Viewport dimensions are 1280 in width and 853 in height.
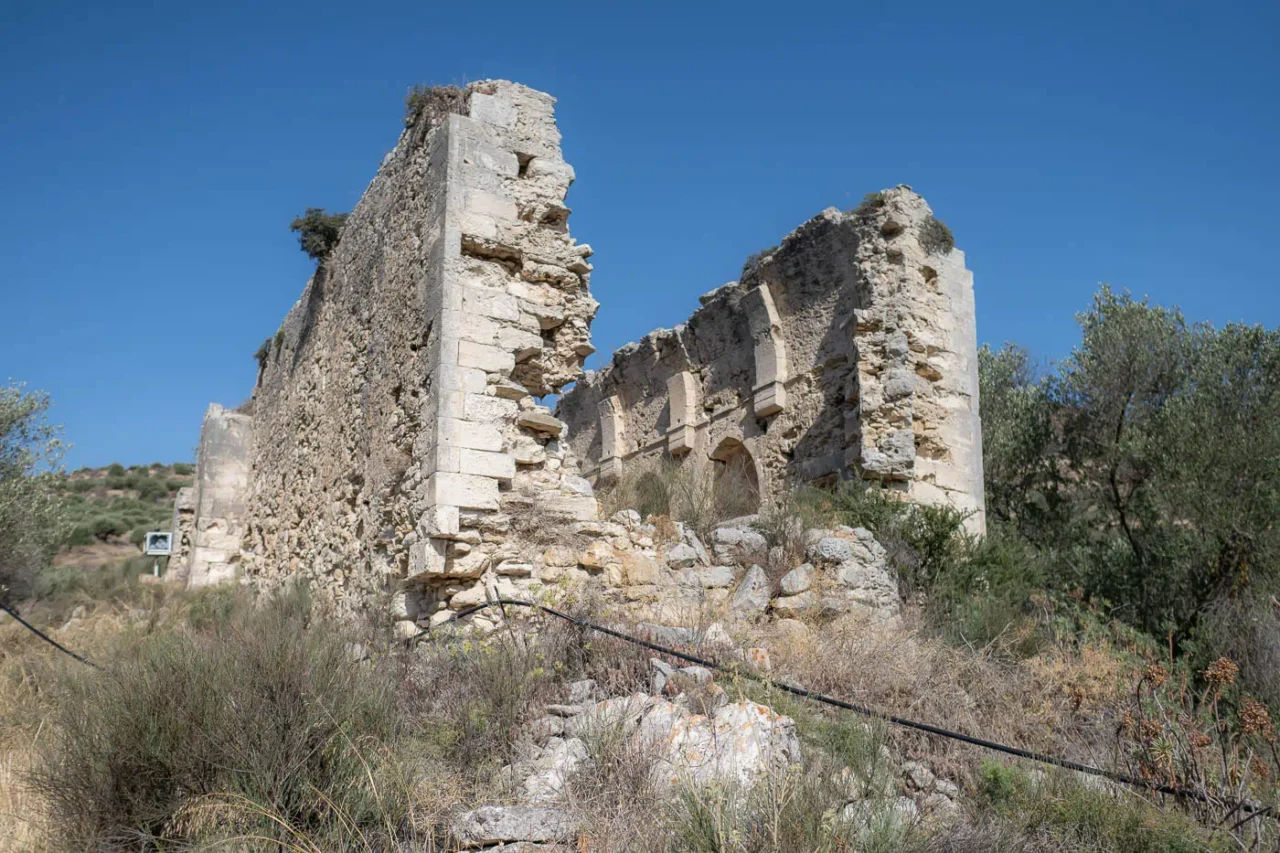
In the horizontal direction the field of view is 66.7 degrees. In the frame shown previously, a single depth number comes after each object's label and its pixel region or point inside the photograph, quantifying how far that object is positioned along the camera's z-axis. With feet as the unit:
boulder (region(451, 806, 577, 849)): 13.12
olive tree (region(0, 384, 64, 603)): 37.21
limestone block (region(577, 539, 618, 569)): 24.25
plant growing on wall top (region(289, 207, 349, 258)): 37.01
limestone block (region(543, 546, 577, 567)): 23.85
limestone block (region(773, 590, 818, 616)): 23.51
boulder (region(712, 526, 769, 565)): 26.05
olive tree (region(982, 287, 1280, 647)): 32.22
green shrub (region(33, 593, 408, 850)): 13.19
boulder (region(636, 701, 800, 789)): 14.16
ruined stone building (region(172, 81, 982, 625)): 23.63
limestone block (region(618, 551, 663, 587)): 24.31
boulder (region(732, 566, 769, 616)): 23.75
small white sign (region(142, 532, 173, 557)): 61.31
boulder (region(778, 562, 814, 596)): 24.08
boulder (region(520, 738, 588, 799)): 14.39
